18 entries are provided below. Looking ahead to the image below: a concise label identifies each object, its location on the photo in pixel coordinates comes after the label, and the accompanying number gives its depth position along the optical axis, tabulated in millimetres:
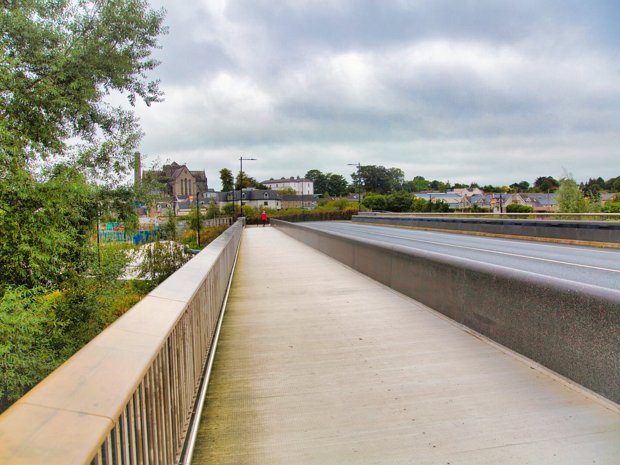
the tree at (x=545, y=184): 177575
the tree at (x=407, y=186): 194062
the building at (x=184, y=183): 138250
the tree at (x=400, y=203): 99338
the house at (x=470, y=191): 178400
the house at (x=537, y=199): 135850
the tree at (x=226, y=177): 161162
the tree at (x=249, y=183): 178075
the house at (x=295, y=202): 162075
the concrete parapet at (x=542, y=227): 18241
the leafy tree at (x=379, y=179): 184875
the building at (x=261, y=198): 149375
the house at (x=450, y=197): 153275
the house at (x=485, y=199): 136125
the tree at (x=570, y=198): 39059
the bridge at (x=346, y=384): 1751
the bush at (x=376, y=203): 99988
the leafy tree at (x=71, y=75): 14562
